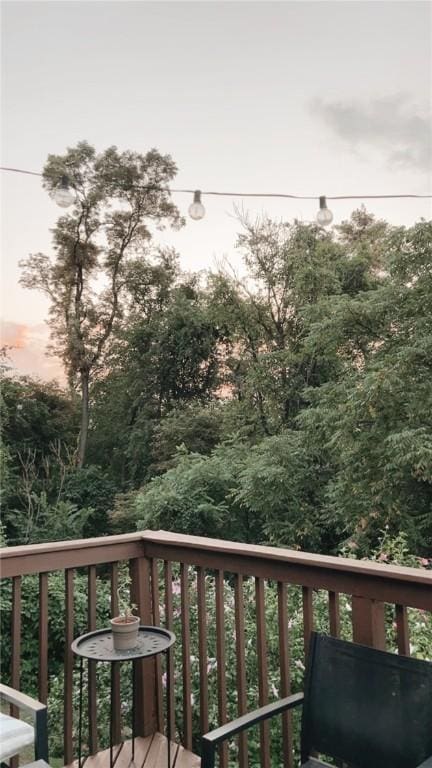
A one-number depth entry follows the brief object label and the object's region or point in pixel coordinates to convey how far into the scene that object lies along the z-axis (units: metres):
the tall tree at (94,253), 9.50
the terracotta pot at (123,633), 1.75
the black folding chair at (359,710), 1.24
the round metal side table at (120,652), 1.70
